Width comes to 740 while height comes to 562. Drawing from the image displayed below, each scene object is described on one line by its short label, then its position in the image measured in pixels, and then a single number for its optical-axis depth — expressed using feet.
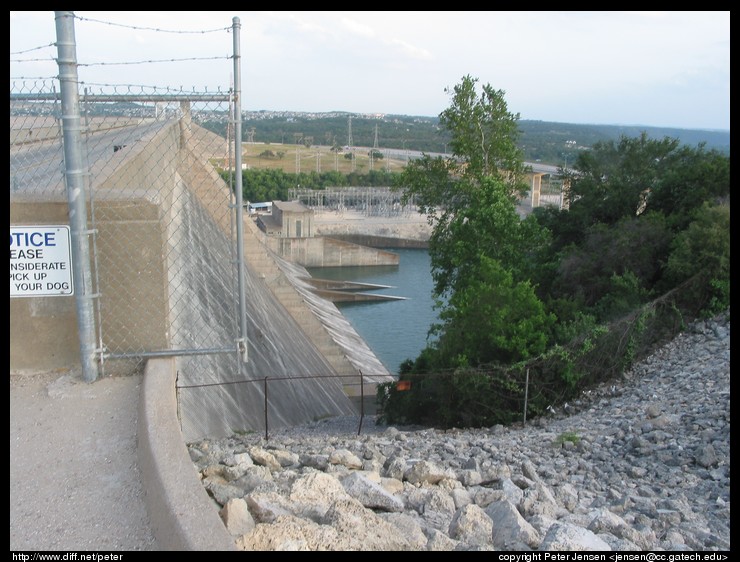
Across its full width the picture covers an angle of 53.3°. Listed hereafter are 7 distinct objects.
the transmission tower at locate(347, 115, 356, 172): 364.67
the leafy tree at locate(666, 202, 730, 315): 43.75
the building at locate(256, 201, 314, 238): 151.84
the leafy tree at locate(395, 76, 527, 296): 70.54
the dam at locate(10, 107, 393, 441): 16.61
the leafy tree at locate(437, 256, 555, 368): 41.86
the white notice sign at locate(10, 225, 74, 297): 16.05
